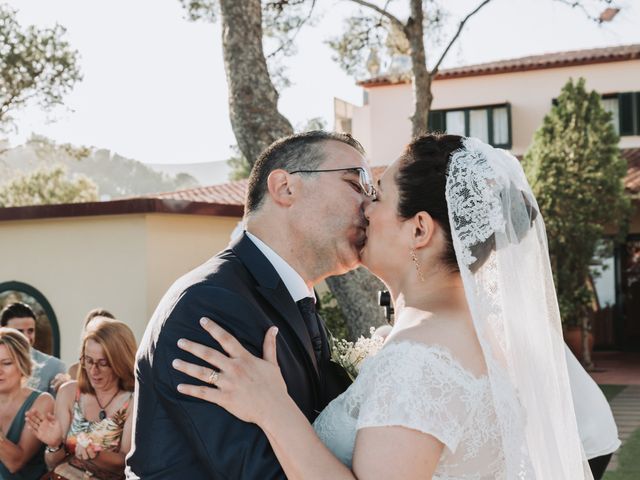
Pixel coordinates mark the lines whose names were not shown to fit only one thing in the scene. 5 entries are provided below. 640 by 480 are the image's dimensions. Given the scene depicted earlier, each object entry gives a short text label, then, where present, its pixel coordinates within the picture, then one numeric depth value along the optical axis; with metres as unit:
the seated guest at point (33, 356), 6.48
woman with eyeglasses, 4.96
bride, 2.32
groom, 2.32
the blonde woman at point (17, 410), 5.35
